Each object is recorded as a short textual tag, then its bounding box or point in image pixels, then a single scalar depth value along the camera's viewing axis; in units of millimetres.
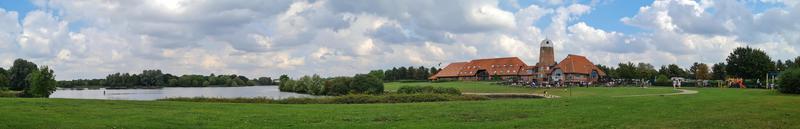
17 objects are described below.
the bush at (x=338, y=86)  80062
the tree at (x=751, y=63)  72500
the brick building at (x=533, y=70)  98312
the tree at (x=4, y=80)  75688
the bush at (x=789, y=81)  39000
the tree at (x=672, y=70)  107875
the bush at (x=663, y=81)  75562
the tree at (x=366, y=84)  75331
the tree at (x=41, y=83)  57625
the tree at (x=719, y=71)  95262
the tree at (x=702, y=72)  105188
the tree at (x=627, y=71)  99438
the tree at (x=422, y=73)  153950
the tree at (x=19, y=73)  85106
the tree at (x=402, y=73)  161625
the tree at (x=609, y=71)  107125
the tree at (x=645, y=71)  101562
